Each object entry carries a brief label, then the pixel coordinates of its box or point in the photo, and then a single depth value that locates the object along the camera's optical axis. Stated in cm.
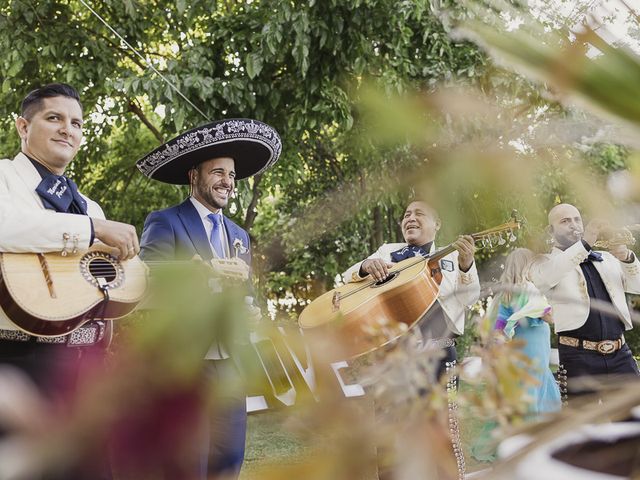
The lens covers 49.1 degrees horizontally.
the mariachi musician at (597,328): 359
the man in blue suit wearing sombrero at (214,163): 252
